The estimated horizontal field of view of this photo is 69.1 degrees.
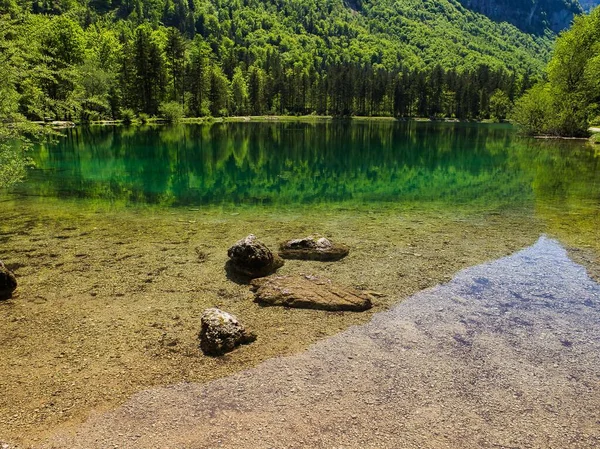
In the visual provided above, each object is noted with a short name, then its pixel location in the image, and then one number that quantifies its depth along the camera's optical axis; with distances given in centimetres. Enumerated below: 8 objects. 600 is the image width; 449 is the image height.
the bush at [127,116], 8612
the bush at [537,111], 6555
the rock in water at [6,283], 1016
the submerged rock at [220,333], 818
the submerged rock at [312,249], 1349
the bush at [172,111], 9238
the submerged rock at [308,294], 1016
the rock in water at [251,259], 1198
